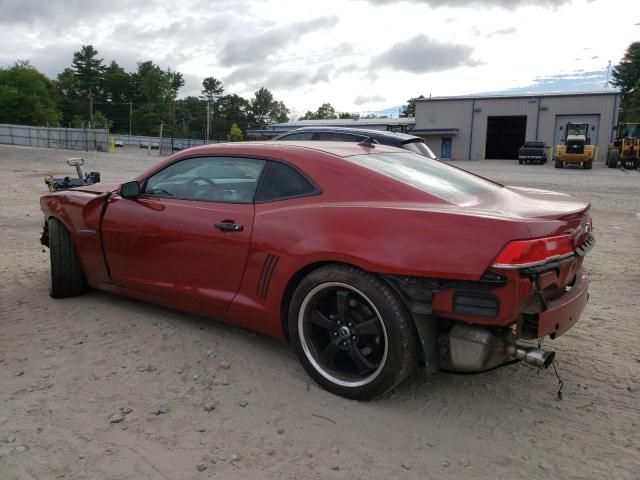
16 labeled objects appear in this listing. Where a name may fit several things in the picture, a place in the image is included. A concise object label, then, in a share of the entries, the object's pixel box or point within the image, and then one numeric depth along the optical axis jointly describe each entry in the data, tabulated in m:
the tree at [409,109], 101.74
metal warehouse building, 42.53
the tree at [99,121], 89.38
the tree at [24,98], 77.62
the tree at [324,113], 123.29
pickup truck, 36.66
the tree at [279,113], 126.56
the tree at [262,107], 123.62
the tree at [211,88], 119.81
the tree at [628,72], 79.12
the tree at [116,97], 103.69
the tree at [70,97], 99.31
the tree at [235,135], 76.03
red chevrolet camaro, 2.64
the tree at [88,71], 98.56
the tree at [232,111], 117.56
